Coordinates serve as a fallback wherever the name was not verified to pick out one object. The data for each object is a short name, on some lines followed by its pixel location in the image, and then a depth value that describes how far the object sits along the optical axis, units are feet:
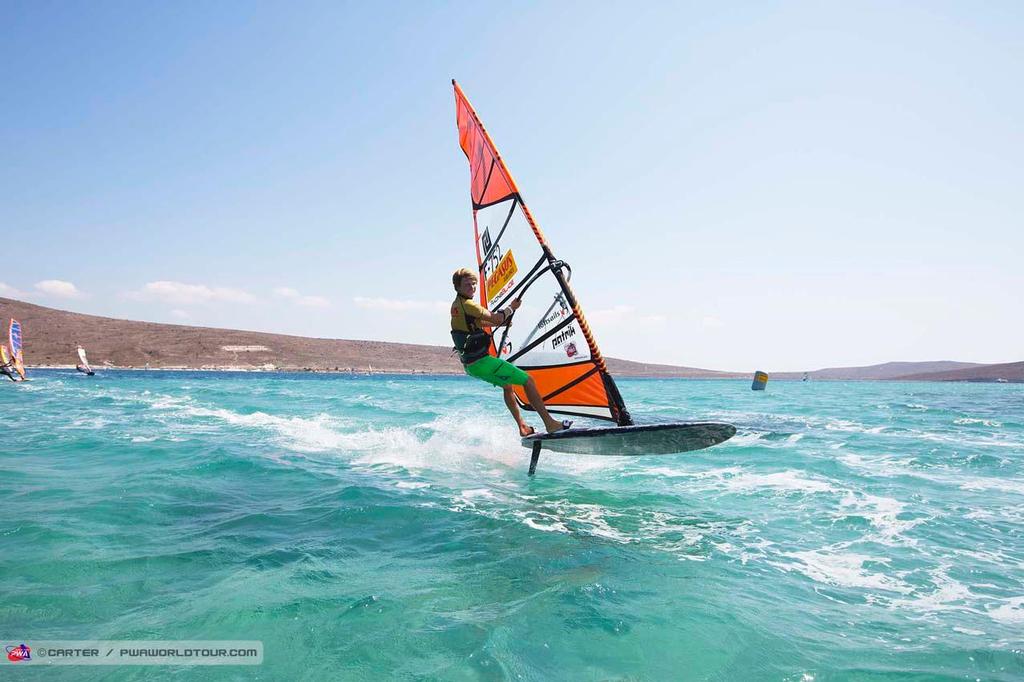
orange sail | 22.17
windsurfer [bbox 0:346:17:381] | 109.09
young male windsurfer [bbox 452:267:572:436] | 20.38
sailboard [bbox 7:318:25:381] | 112.27
